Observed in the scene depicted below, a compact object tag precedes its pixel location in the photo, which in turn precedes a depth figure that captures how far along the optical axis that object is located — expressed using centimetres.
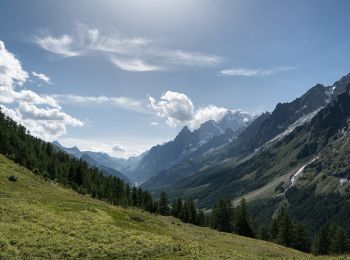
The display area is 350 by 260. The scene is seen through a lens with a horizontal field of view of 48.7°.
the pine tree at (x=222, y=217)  14738
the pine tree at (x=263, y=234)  14052
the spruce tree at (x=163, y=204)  16950
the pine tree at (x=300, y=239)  12306
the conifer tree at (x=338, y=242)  12017
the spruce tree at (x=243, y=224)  13662
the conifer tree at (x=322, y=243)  12700
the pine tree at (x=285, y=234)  12219
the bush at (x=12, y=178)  7096
